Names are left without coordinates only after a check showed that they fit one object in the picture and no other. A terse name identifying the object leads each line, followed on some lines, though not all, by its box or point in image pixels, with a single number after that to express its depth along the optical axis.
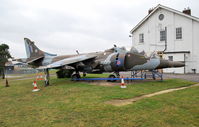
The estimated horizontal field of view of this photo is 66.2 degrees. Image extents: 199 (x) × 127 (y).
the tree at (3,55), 25.67
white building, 20.67
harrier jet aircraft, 11.34
